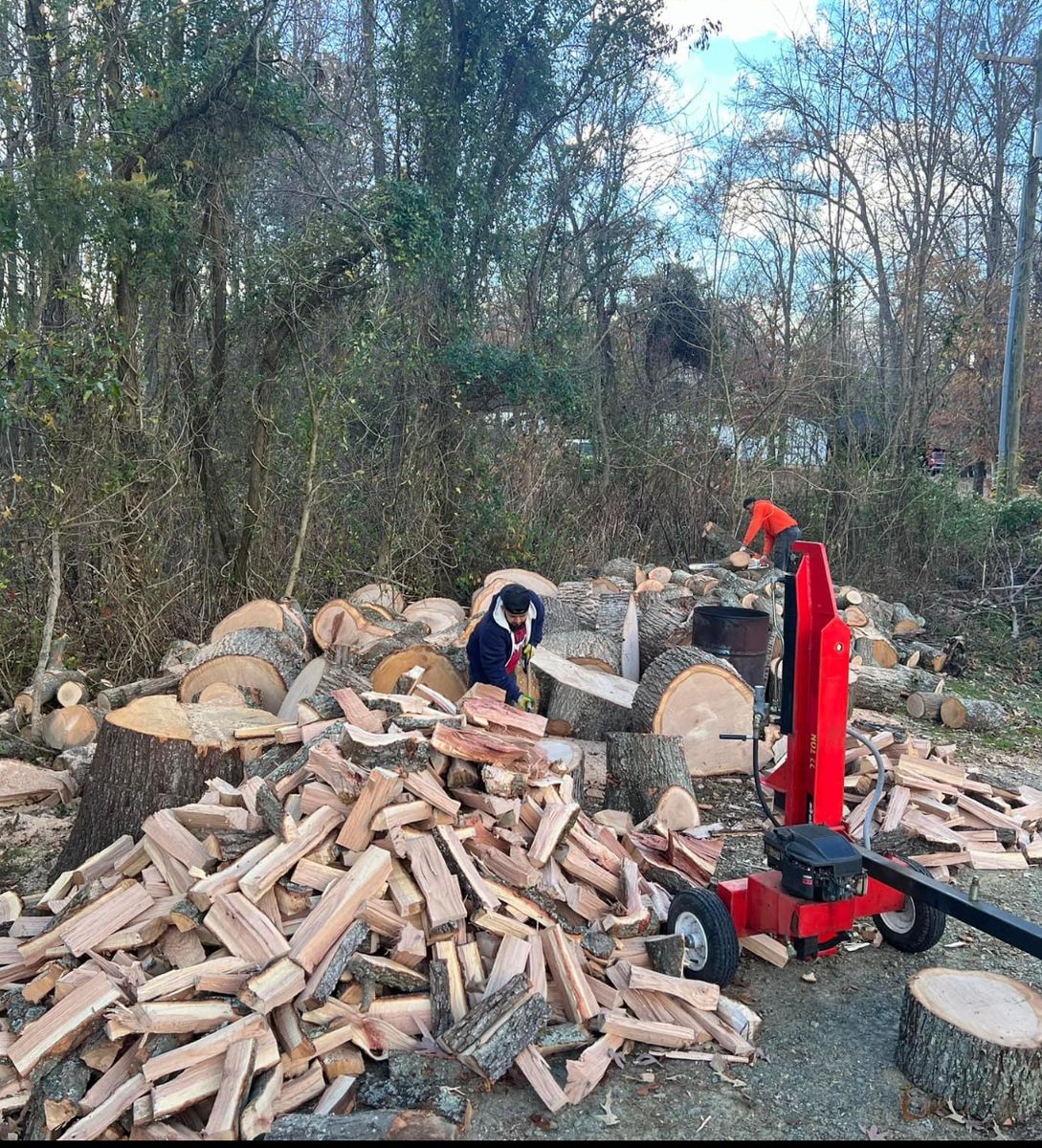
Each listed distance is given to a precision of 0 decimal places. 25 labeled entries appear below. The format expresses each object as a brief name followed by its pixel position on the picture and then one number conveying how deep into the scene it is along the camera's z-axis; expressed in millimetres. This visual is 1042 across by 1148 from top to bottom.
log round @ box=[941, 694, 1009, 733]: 7902
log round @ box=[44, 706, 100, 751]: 6297
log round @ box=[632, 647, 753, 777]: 6238
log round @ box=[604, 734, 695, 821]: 5180
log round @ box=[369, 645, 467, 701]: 6445
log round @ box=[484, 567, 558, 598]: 9133
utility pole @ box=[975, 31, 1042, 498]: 12781
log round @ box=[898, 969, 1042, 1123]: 2953
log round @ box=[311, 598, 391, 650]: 7414
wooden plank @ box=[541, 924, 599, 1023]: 3383
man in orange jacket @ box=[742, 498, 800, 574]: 9641
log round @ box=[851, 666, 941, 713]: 8130
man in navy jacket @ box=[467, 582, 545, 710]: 5676
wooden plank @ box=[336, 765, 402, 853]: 3643
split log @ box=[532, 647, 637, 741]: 6461
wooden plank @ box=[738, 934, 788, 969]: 4004
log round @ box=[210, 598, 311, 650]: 7625
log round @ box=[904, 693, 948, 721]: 8148
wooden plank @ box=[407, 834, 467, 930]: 3480
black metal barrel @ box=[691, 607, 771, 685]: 6965
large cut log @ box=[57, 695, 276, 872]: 4457
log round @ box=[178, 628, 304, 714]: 6414
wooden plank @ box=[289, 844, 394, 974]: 3289
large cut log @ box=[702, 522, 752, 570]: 12633
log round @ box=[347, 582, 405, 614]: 9227
